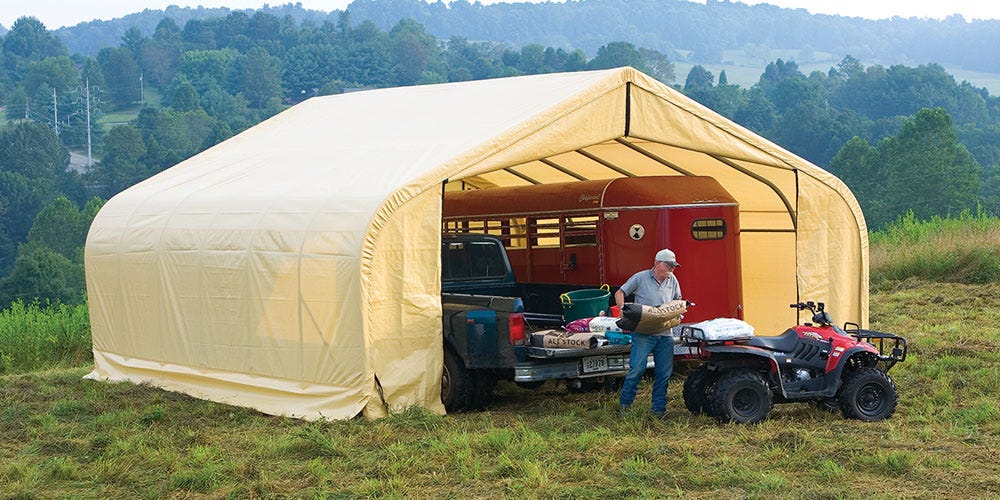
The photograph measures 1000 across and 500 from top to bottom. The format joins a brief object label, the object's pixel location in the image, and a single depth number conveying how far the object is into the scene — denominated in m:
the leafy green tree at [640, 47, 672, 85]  170.38
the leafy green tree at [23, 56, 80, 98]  141.12
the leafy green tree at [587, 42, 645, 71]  143.50
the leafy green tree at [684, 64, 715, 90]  161.00
